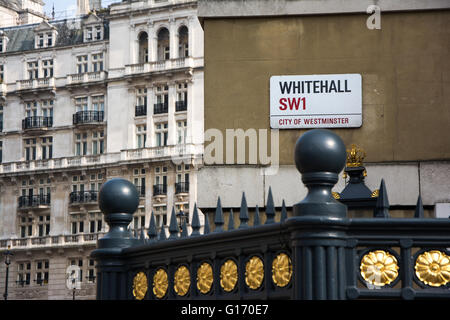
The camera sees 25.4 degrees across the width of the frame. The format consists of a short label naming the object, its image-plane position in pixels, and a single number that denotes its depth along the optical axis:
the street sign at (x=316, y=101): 10.02
